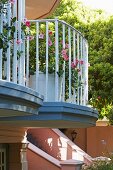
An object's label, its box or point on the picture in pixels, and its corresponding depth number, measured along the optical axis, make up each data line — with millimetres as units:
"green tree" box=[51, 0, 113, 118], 18641
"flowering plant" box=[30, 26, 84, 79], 7789
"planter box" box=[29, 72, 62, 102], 7660
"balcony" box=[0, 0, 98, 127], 7363
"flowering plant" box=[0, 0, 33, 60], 5426
